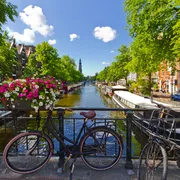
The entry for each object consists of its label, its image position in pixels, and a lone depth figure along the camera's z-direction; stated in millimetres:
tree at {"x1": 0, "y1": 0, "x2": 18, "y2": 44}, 8336
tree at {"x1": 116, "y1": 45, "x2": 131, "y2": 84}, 36156
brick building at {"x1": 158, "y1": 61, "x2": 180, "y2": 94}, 27188
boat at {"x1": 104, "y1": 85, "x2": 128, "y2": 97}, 31252
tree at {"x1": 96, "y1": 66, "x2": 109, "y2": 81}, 80625
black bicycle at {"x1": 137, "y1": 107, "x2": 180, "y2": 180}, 2186
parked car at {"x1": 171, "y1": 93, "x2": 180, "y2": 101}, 19531
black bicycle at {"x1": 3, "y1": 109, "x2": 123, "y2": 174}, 2615
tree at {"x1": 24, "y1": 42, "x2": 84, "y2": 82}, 27031
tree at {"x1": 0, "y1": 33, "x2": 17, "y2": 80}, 15619
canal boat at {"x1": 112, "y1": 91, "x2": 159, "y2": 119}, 13684
